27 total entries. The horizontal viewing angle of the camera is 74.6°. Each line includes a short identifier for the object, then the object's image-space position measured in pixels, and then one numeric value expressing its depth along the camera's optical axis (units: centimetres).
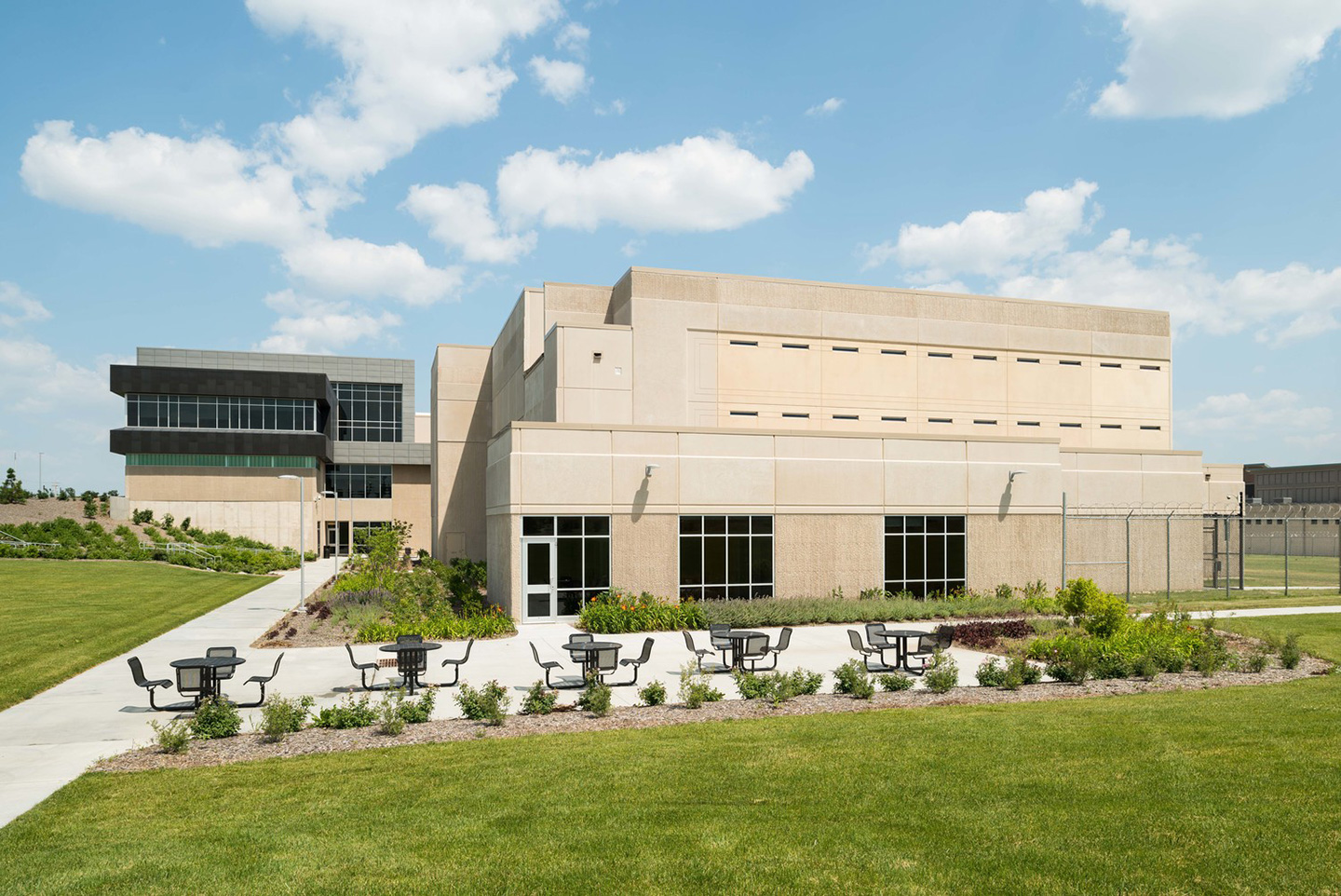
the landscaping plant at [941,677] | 1485
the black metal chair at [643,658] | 1620
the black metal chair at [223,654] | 1502
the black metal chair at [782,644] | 1761
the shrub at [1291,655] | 1697
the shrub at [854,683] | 1435
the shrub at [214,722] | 1215
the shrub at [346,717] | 1283
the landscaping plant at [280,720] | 1200
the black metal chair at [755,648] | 1695
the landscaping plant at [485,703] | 1279
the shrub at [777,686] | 1422
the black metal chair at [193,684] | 1427
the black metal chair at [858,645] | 1766
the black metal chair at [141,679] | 1405
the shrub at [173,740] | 1140
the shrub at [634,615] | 2444
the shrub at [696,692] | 1377
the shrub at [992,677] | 1559
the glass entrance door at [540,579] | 2664
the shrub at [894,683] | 1488
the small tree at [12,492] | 6475
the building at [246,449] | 6569
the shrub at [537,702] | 1354
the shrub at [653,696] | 1406
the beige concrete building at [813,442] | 2703
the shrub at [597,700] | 1334
